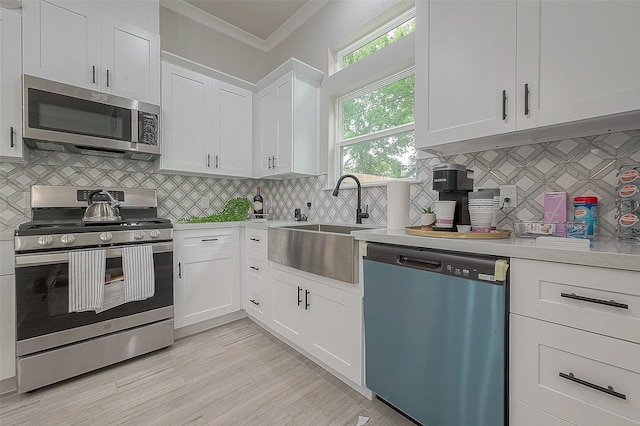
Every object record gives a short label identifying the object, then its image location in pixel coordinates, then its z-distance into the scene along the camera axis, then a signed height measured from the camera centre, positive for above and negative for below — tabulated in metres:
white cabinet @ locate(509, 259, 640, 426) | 0.80 -0.44
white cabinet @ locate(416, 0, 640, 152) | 1.01 +0.64
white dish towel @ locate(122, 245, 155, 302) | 1.93 -0.45
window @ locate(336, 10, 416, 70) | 2.17 +1.51
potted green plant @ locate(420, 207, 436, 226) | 1.56 -0.04
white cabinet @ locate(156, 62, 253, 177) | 2.51 +0.86
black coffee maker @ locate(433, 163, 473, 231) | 1.38 +0.13
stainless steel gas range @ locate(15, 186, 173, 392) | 1.65 -0.52
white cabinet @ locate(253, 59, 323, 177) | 2.62 +0.91
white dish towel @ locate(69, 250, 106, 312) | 1.74 -0.45
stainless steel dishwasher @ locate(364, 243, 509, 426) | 1.03 -0.54
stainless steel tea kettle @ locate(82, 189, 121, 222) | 2.01 -0.02
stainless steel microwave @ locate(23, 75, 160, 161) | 1.84 +0.66
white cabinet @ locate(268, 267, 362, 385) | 1.58 -0.72
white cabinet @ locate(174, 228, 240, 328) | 2.32 -0.58
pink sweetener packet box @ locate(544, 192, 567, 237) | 1.34 +0.02
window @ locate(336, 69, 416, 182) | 2.15 +0.70
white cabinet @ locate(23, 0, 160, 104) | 1.86 +1.22
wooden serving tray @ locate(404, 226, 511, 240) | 1.23 -0.11
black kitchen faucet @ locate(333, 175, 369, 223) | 2.16 +0.01
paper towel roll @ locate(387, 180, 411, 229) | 1.75 +0.04
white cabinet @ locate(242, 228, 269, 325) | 2.35 -0.58
